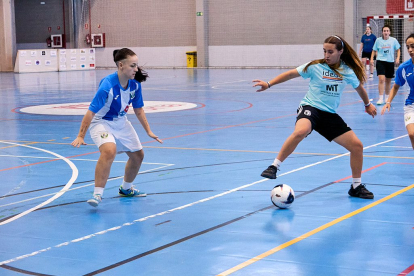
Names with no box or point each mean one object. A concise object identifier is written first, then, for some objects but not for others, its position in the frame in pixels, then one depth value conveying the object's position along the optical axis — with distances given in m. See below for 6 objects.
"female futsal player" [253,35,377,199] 10.47
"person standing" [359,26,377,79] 38.91
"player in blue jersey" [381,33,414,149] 11.92
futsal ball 9.84
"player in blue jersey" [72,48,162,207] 10.24
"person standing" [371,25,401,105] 26.65
